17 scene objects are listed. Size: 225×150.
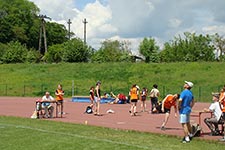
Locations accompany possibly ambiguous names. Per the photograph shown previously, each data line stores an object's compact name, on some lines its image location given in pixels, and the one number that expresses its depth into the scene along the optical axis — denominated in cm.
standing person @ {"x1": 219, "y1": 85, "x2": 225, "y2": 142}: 1216
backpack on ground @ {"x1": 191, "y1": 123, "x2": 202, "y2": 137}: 1290
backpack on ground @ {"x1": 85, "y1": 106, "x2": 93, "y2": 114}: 2305
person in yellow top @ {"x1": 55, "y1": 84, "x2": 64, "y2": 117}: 2147
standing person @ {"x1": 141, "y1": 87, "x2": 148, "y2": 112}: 2565
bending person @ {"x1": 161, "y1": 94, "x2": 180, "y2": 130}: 1446
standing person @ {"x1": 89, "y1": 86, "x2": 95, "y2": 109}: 2259
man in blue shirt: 1203
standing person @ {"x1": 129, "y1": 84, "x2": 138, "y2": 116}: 2147
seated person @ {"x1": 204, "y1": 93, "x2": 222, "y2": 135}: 1328
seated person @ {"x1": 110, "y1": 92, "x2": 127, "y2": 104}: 3534
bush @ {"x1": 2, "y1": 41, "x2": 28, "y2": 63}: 7106
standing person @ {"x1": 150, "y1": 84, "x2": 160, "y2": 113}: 2343
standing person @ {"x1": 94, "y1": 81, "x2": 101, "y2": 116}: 2120
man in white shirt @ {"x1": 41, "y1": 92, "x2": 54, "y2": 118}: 2008
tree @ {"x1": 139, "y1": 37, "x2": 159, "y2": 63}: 7244
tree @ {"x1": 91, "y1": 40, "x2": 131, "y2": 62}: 6988
